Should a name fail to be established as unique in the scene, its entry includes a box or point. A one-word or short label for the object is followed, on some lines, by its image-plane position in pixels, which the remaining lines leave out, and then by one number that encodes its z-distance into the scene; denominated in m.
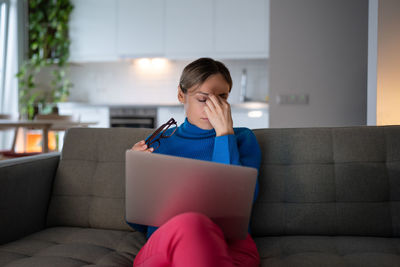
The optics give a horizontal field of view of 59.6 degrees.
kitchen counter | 4.61
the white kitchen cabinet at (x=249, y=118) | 4.71
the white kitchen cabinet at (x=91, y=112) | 5.10
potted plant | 5.17
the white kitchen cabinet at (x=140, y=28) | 5.01
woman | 0.78
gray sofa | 1.24
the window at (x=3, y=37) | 5.13
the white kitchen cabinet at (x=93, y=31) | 5.14
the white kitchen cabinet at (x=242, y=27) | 4.74
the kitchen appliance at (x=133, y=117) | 4.93
